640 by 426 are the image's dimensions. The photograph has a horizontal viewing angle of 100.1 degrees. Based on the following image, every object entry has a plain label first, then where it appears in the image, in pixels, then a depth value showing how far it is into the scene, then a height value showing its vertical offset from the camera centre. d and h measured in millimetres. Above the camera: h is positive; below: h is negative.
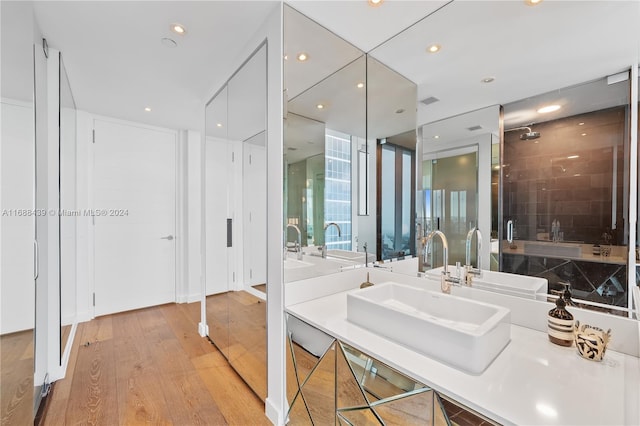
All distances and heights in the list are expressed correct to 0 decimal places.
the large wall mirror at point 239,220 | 1890 -82
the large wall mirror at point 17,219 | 1191 -49
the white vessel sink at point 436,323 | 930 -483
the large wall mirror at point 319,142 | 1660 +480
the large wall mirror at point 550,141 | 1026 +306
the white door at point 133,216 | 3375 -88
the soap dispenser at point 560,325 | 1052 -453
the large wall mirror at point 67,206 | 2217 +33
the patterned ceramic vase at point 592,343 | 952 -475
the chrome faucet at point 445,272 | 1494 -358
